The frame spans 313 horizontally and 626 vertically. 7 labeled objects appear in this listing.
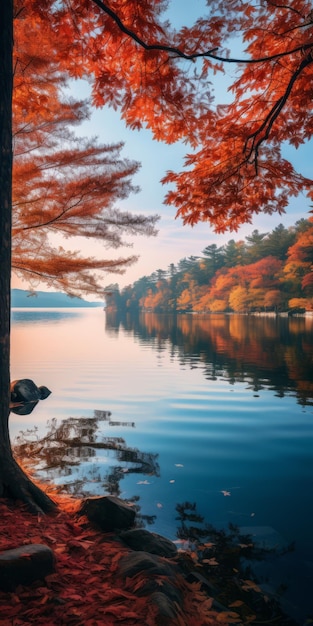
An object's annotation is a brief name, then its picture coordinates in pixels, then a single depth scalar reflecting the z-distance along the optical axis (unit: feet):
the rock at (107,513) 16.40
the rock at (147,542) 15.44
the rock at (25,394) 47.34
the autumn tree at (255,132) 20.53
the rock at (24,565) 10.84
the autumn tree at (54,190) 33.27
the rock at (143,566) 12.78
